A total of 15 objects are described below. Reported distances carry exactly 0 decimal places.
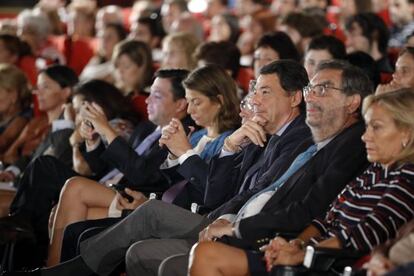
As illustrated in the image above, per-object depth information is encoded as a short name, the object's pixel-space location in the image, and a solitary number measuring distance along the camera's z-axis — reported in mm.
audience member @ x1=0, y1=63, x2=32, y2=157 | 13566
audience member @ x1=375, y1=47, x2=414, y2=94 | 9486
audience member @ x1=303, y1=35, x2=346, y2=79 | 11133
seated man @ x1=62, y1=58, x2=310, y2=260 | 9024
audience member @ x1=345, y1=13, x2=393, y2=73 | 12976
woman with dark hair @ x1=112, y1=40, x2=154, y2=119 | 13204
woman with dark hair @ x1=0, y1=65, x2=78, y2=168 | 13130
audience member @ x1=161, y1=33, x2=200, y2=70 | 13539
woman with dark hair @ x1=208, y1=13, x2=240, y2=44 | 16882
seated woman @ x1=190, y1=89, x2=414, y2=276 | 7336
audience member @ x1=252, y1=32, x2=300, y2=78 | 11965
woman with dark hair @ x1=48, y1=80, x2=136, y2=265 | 11837
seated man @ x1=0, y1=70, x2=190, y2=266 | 10739
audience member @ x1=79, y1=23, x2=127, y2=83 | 16292
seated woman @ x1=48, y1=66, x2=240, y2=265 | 10102
